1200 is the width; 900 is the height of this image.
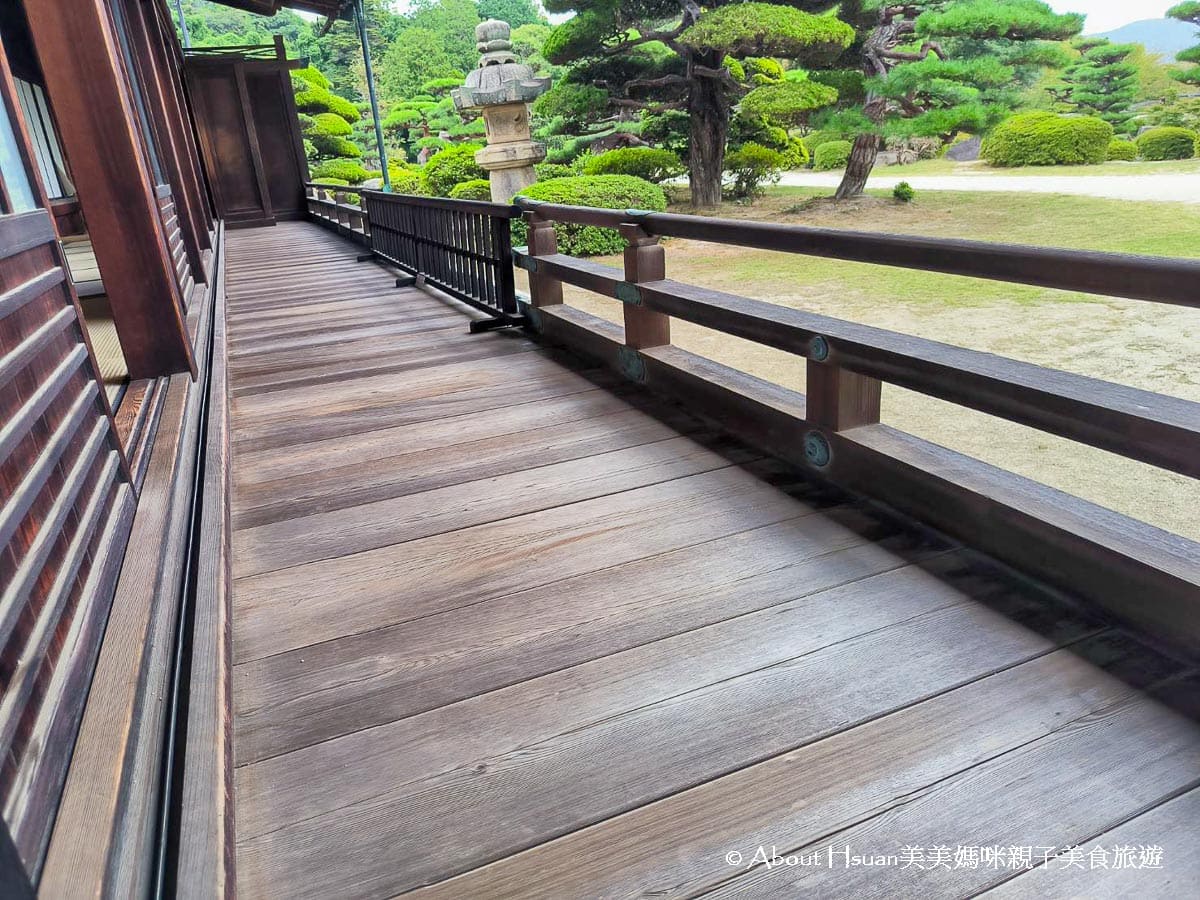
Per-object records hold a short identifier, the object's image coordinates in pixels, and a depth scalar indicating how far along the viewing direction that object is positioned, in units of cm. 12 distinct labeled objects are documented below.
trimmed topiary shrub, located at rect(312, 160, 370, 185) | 1761
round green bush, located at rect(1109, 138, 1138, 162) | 1418
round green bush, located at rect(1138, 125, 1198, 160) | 1373
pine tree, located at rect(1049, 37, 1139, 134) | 1547
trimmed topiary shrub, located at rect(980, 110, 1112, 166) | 1373
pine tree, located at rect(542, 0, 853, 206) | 1073
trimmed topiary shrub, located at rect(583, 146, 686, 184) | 1241
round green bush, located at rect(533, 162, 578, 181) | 1294
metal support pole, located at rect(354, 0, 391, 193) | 1359
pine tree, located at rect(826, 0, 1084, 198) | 918
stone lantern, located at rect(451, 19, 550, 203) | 1080
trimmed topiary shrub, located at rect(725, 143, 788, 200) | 1287
